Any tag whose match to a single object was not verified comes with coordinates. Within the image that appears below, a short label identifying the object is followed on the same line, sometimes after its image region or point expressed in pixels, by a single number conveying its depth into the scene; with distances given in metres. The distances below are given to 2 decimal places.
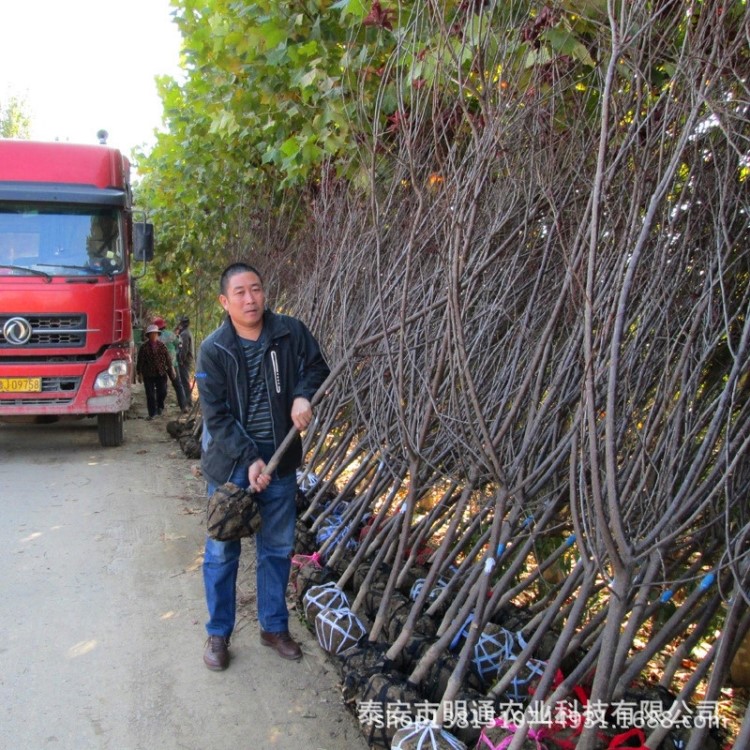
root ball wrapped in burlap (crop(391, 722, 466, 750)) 2.54
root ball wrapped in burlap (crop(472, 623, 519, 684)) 3.09
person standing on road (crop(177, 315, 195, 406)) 12.20
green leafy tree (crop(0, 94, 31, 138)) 34.22
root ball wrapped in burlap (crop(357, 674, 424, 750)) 2.75
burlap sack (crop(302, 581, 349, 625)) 3.68
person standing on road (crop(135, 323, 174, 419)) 11.23
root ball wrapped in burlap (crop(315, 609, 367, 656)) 3.45
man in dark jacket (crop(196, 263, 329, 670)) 3.31
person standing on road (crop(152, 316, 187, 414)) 12.09
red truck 7.74
